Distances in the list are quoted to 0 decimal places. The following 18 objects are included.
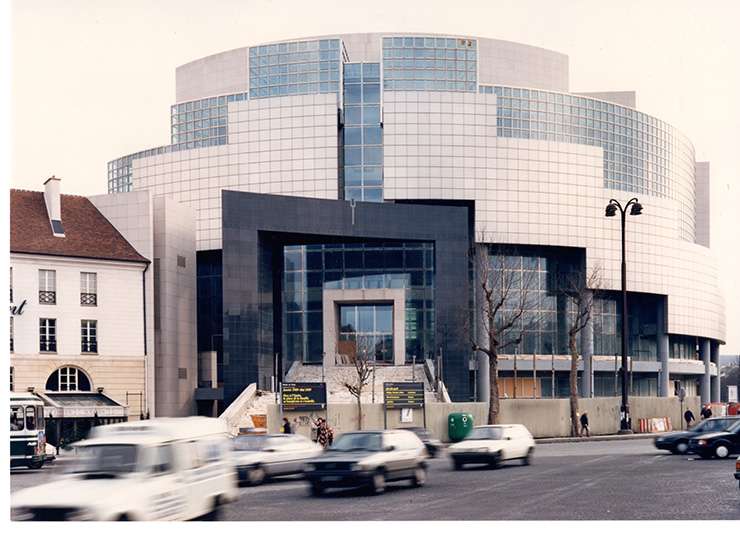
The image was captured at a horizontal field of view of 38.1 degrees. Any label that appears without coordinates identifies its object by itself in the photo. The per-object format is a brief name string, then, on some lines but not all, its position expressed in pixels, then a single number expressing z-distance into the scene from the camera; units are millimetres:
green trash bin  52312
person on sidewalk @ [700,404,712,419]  67300
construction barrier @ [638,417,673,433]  61000
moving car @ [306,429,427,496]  25484
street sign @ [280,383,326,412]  50500
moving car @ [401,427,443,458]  40312
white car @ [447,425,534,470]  33781
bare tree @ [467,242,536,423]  71812
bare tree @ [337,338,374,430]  53825
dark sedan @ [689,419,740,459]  36938
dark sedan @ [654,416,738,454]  38094
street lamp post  51062
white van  17922
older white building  52969
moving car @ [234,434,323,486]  29161
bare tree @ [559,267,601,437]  56094
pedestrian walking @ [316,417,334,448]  41969
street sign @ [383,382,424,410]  52281
